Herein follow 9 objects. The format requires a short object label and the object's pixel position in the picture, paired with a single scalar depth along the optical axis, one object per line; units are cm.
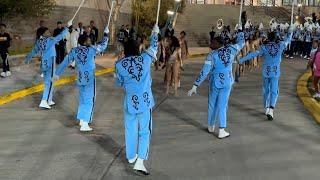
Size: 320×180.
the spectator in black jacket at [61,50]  2197
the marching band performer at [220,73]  1012
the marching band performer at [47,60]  1305
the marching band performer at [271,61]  1211
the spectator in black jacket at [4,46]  1761
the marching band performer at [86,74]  1049
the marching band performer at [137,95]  774
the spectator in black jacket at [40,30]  1557
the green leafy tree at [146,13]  3700
